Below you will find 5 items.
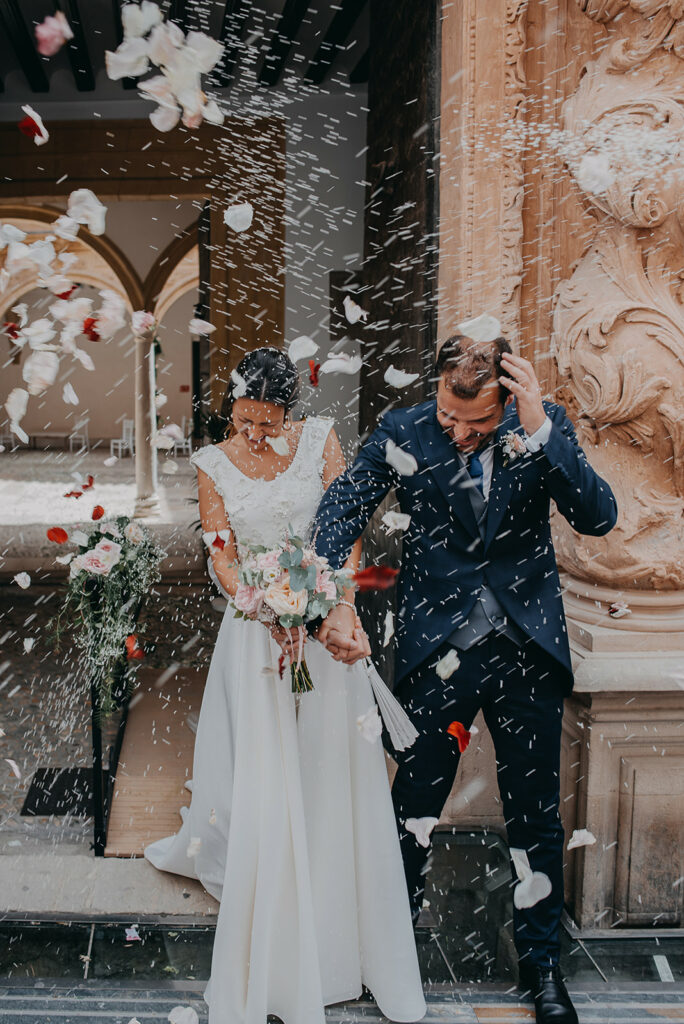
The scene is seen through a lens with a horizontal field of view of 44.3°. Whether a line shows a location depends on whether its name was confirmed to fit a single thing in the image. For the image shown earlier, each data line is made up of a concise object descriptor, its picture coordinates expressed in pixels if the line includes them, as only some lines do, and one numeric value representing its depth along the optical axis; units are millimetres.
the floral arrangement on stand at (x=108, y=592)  3668
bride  2391
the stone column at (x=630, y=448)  2783
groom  2416
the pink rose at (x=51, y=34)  3029
